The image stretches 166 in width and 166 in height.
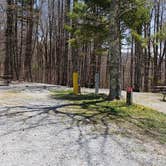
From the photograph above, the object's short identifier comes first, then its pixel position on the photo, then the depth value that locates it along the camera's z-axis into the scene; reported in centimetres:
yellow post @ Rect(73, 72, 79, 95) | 799
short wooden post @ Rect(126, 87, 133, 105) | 640
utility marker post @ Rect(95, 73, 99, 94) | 818
